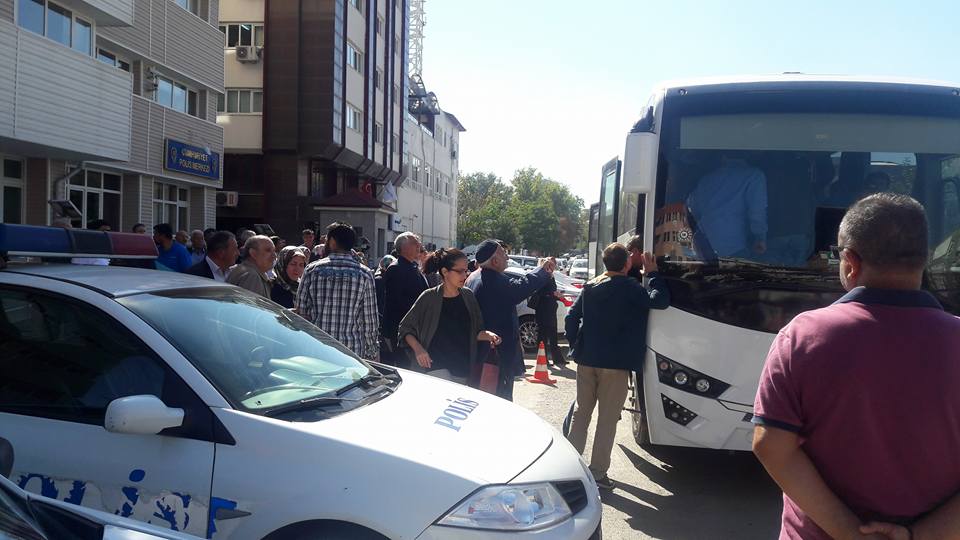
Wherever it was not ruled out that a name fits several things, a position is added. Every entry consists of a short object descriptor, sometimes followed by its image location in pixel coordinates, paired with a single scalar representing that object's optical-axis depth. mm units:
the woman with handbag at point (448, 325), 5602
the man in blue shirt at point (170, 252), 8570
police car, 2752
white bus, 5277
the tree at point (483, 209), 73188
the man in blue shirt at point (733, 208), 5465
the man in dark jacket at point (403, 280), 6691
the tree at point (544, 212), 74938
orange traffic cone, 10664
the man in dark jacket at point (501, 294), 6062
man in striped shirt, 5686
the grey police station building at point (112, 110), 13398
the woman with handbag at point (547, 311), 11539
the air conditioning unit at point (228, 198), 27156
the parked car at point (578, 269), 32484
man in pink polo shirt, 1977
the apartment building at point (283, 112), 29531
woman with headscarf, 7453
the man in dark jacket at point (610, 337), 5668
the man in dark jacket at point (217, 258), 6797
